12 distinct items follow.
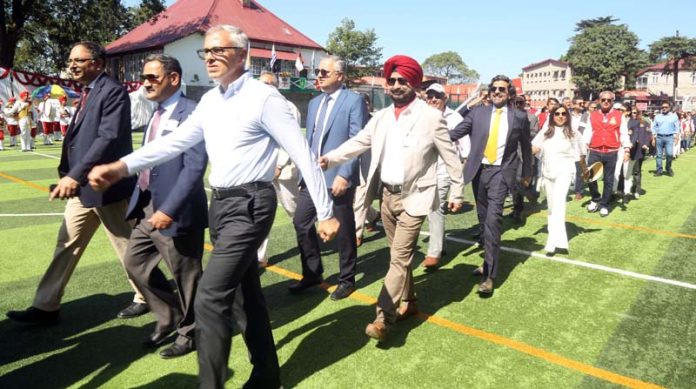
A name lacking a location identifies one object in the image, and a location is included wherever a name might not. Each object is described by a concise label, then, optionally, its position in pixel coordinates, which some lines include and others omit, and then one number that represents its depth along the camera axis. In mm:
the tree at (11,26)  27956
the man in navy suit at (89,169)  3688
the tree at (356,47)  66250
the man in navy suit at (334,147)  4789
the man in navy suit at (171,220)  3393
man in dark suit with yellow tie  5465
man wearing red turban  3848
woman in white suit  6402
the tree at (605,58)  73812
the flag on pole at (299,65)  39900
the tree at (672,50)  82062
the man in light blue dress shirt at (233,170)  2750
